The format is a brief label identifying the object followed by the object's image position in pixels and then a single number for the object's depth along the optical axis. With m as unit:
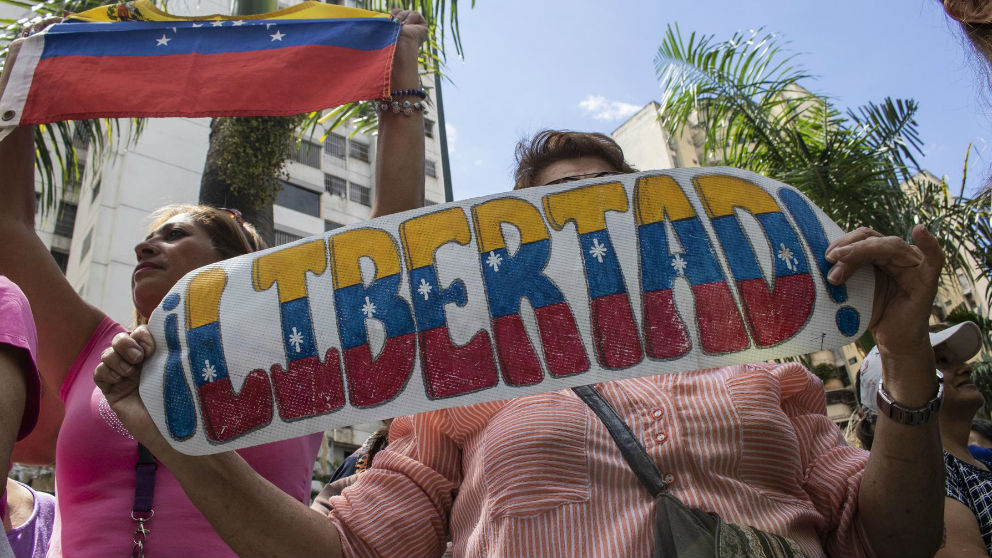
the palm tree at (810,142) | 6.24
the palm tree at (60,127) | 4.27
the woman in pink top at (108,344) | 1.79
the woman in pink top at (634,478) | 1.50
